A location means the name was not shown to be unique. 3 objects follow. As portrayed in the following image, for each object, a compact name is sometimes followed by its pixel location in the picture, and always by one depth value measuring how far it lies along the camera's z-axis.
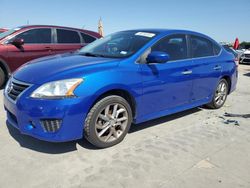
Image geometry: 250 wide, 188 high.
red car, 4.61
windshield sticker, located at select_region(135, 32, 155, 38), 2.92
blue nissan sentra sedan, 2.14
